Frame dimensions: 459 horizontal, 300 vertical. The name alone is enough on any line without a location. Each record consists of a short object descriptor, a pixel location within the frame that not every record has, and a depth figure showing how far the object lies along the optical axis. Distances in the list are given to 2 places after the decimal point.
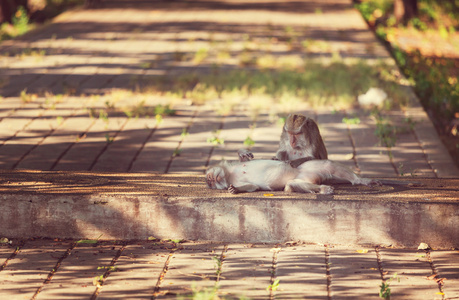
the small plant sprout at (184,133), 15.41
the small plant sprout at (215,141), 14.89
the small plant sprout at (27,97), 18.02
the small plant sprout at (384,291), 8.22
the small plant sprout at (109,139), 14.88
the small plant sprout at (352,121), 16.31
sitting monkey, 10.45
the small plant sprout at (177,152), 14.16
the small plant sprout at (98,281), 8.64
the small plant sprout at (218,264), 9.04
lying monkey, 10.27
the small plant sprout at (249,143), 14.67
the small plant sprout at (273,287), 8.48
